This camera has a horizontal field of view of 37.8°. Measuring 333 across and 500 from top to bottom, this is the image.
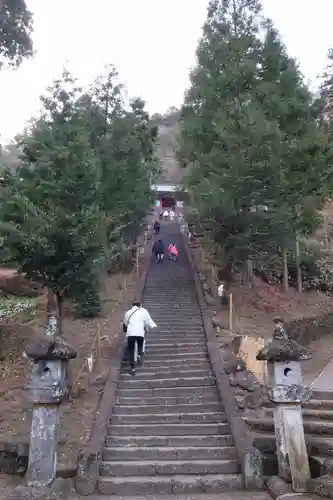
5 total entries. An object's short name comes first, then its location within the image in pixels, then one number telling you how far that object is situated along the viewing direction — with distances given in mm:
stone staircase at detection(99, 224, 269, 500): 7113
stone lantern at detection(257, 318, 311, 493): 6812
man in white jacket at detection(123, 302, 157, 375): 10555
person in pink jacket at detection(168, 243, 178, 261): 25944
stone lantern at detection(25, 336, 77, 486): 6973
